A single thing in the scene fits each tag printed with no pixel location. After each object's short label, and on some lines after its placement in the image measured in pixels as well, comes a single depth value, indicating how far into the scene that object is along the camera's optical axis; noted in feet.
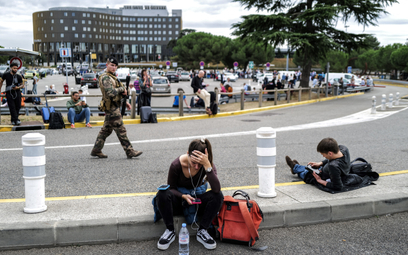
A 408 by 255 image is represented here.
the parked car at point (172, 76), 188.24
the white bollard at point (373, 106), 57.88
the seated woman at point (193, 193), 13.08
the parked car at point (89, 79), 128.88
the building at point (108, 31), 499.10
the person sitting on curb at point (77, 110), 41.26
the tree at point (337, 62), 261.85
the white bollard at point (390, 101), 66.18
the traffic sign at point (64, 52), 101.81
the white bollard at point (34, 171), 13.78
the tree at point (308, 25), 78.01
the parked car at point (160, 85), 108.78
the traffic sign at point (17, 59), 50.82
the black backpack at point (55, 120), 41.14
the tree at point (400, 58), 206.39
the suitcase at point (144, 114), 46.65
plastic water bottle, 12.00
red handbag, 12.96
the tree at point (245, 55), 328.29
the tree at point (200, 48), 350.64
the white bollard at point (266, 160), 15.53
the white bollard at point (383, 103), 62.44
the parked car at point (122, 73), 157.17
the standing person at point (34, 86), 75.51
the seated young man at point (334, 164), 16.58
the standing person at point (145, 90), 49.42
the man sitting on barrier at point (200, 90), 52.80
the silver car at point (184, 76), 212.43
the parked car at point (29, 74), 191.93
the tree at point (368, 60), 257.09
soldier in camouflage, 23.56
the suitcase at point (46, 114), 42.34
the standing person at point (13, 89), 39.65
